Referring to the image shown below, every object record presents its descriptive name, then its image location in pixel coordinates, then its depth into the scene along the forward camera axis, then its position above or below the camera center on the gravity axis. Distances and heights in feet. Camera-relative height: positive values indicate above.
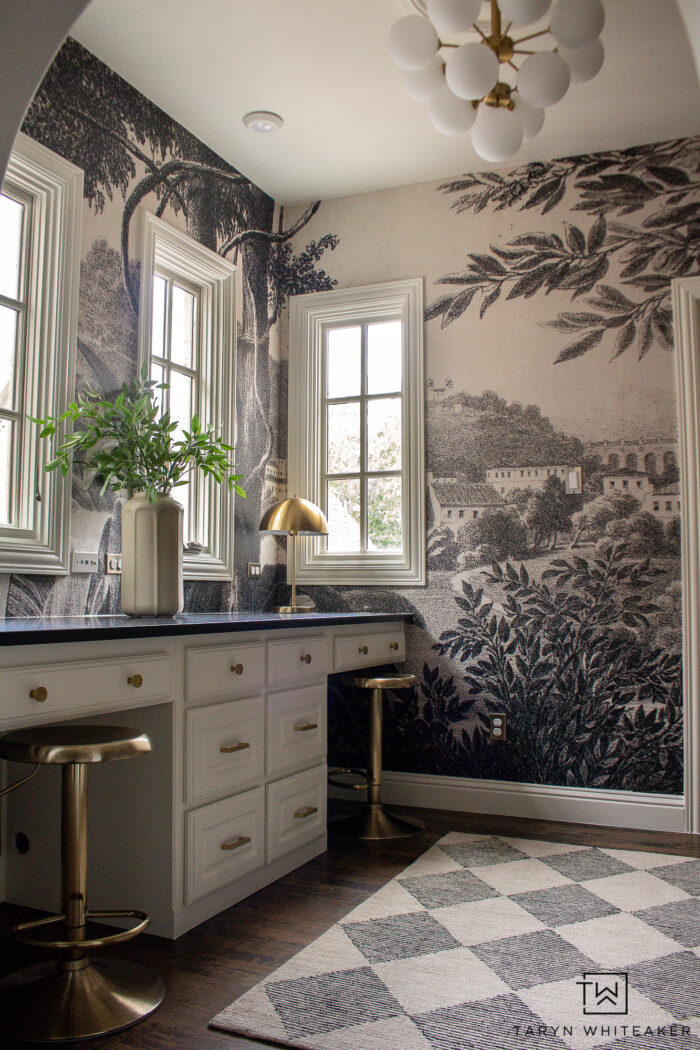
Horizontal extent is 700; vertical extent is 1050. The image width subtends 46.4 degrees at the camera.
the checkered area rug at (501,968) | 5.41 -3.12
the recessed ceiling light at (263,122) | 10.61 +5.80
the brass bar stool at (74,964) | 5.42 -2.86
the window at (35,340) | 8.22 +2.32
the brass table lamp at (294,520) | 11.44 +0.62
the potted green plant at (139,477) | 8.39 +0.92
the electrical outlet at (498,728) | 11.27 -2.26
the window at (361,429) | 12.25 +2.12
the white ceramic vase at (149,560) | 8.39 +0.04
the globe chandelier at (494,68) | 6.95 +4.60
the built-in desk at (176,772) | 6.16 -1.90
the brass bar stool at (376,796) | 10.18 -3.01
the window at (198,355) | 10.78 +2.89
